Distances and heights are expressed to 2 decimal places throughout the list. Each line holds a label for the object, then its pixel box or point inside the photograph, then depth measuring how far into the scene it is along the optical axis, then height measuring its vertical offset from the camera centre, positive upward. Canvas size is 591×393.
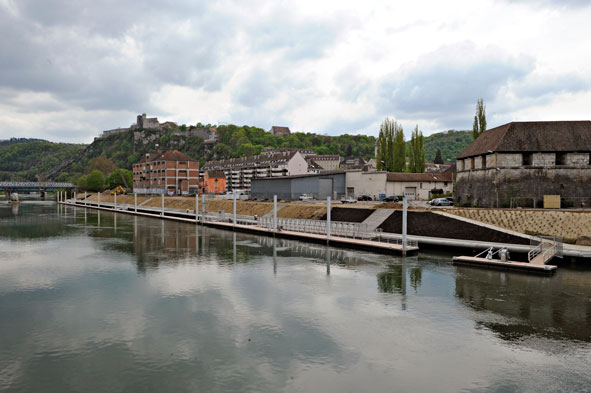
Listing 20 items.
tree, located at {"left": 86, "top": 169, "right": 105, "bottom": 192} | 168.75 +3.99
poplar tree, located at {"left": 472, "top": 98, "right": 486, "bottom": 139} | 70.60 +12.18
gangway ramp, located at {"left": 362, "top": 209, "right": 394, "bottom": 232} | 46.35 -3.45
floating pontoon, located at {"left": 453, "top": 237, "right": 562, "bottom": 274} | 28.23 -5.33
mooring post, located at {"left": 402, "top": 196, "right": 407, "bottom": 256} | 34.91 -4.00
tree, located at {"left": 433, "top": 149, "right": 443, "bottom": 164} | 183.75 +13.66
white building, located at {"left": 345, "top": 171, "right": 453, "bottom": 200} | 72.19 +0.96
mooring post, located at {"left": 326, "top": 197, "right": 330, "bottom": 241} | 43.14 -3.46
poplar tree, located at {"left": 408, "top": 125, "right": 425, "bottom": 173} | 87.56 +7.73
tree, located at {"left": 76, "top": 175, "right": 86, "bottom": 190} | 174.45 +3.72
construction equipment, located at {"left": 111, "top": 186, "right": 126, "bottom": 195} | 147.88 +0.12
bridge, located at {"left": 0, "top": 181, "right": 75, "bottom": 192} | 169.50 +2.58
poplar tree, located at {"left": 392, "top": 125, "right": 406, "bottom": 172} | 86.97 +8.08
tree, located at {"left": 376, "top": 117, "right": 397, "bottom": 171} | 89.12 +9.17
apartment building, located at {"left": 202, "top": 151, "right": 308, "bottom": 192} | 149.49 +9.42
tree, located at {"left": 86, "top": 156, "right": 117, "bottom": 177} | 195.88 +12.04
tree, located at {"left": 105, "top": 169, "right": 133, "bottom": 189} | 172.50 +4.97
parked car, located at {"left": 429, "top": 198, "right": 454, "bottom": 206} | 54.74 -1.80
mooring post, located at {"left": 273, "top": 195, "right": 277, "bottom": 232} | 49.81 -4.08
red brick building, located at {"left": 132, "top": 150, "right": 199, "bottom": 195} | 139.00 +5.72
